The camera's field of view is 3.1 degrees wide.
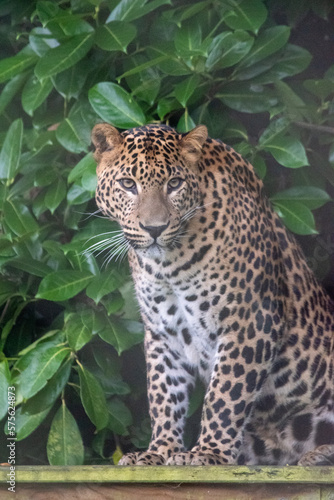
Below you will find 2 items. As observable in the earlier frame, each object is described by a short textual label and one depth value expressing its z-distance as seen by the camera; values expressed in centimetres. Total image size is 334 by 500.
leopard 1054
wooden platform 1027
